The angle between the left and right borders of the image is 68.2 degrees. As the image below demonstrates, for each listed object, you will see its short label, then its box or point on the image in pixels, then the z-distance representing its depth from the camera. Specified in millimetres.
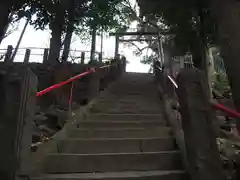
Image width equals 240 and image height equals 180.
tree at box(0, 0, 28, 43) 5246
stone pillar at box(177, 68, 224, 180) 2146
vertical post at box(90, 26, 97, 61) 12194
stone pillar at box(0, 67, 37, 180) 1904
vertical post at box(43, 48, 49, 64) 10107
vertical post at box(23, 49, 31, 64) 9879
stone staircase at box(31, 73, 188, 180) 2382
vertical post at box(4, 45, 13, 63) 9538
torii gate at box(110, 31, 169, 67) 11376
